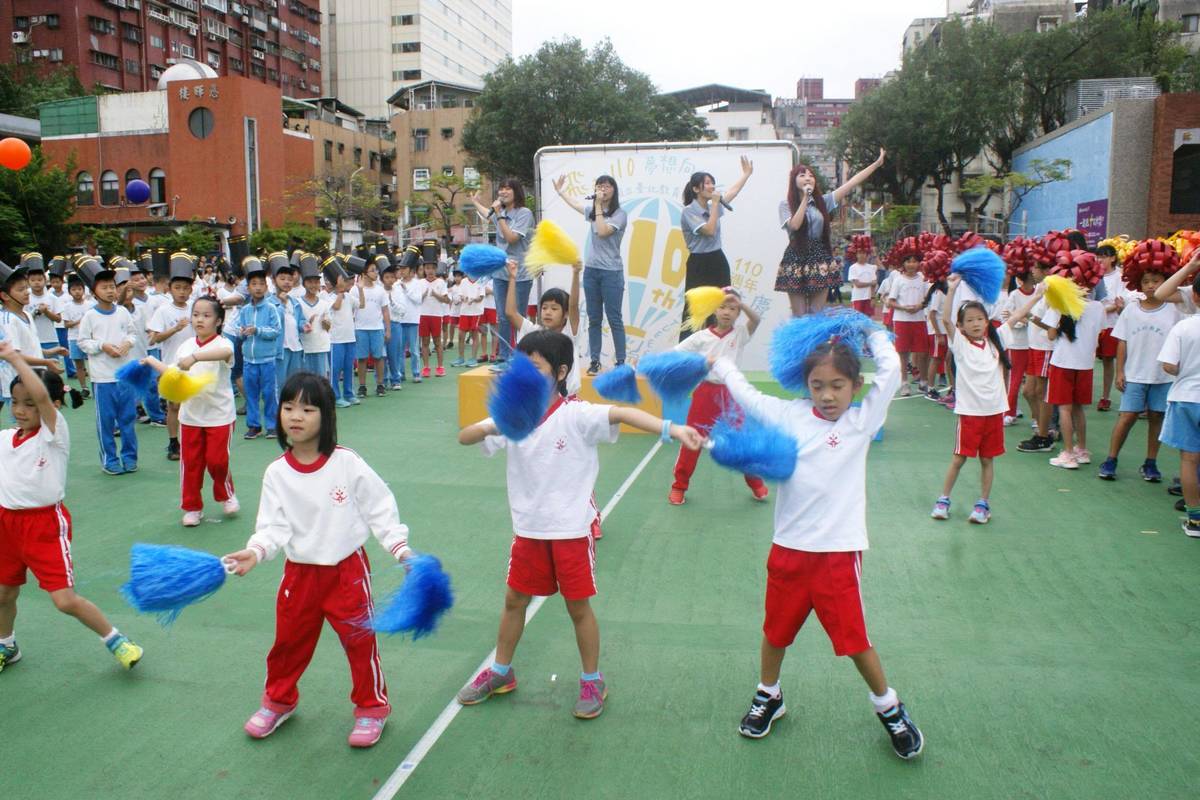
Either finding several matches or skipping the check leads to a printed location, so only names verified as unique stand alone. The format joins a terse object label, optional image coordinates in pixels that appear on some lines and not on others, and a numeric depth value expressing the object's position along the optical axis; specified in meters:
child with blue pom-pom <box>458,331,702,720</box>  3.58
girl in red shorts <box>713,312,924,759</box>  3.31
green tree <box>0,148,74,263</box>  25.75
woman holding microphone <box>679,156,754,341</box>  8.34
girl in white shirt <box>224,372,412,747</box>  3.42
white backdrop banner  10.07
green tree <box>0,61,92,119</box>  47.84
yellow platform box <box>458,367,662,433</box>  8.95
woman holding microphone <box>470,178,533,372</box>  8.17
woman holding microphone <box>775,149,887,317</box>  8.23
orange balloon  11.85
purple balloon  21.50
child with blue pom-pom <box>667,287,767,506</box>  5.84
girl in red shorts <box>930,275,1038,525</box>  6.21
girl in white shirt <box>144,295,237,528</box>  6.28
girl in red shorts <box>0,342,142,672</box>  4.03
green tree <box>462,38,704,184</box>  40.66
